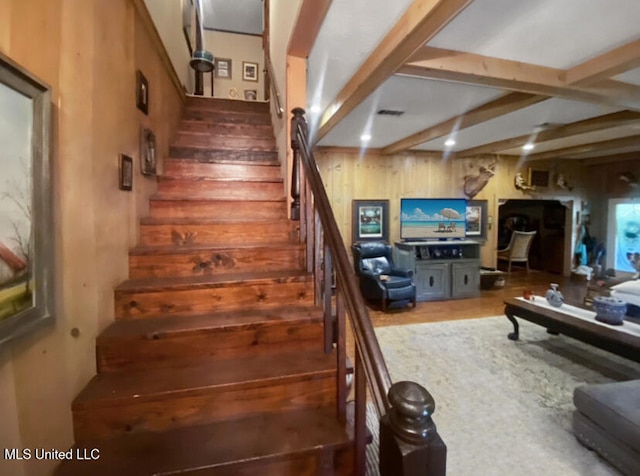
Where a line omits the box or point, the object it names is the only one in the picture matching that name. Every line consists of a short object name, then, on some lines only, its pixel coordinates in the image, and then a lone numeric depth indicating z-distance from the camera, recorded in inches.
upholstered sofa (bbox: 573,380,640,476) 62.2
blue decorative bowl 109.4
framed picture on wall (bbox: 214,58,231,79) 231.9
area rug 70.7
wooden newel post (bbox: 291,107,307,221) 77.7
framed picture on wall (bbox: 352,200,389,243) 223.8
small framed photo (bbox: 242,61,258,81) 237.4
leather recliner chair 184.7
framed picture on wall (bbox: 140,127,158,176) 80.0
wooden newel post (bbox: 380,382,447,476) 26.1
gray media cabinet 210.2
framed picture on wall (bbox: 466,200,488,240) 247.1
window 262.4
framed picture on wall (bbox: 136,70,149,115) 76.7
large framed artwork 33.6
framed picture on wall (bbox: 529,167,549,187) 258.1
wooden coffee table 95.6
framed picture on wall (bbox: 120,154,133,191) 67.3
